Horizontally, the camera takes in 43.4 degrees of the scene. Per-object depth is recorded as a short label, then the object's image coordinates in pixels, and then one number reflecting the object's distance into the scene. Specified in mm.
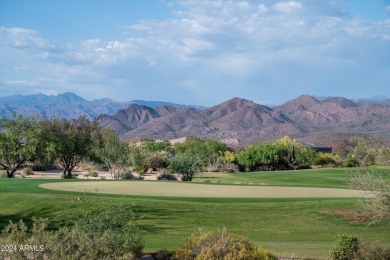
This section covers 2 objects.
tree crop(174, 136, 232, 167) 75812
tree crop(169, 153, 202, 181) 47625
